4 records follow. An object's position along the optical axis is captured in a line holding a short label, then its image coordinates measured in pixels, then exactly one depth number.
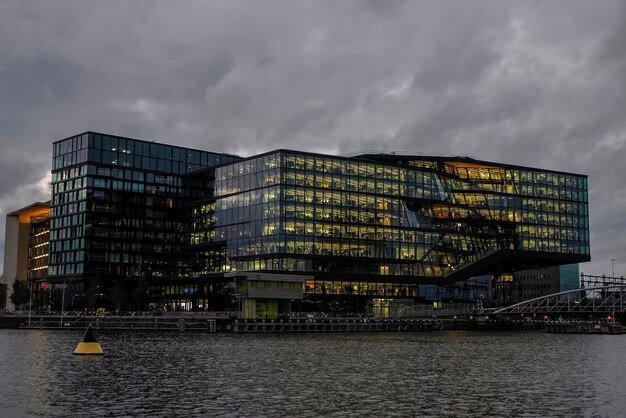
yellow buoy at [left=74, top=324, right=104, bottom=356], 66.38
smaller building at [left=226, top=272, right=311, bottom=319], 134.50
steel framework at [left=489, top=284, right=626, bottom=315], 153.75
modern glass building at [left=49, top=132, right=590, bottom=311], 162.25
